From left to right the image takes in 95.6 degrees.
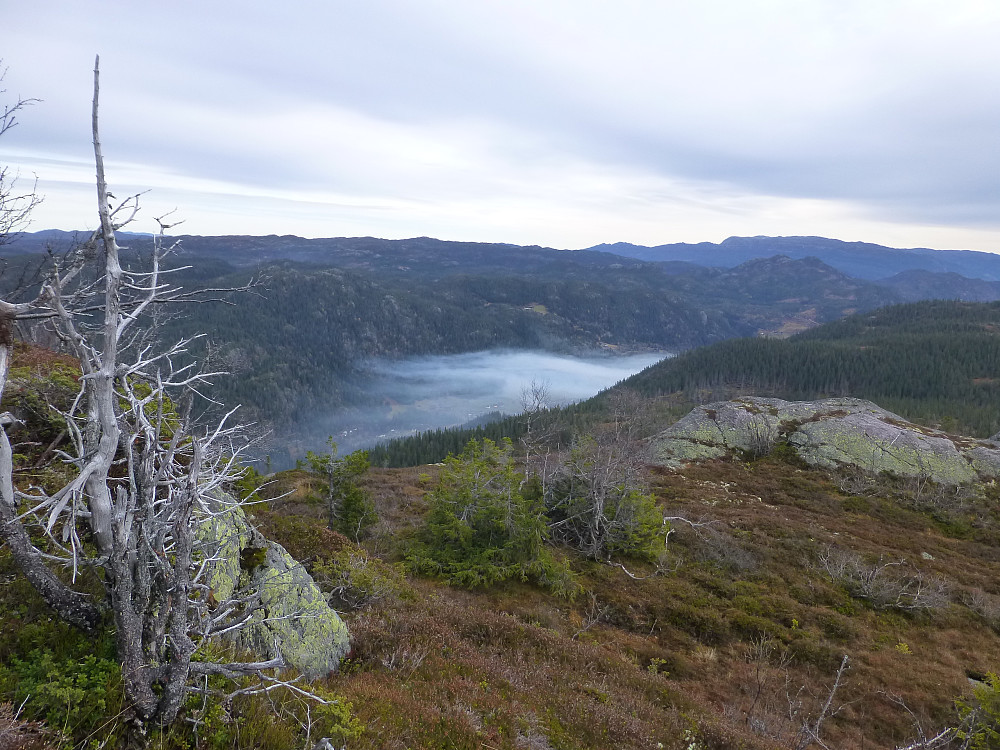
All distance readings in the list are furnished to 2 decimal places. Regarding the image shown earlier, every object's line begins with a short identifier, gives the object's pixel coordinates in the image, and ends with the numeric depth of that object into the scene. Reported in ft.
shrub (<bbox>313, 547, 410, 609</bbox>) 34.22
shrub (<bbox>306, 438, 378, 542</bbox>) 65.77
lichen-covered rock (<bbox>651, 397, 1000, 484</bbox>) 112.37
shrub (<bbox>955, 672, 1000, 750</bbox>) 30.04
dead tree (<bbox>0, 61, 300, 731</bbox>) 14.07
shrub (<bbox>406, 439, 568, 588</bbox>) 53.52
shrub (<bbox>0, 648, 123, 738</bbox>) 13.48
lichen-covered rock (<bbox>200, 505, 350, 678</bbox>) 22.98
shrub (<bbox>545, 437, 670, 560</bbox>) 65.67
